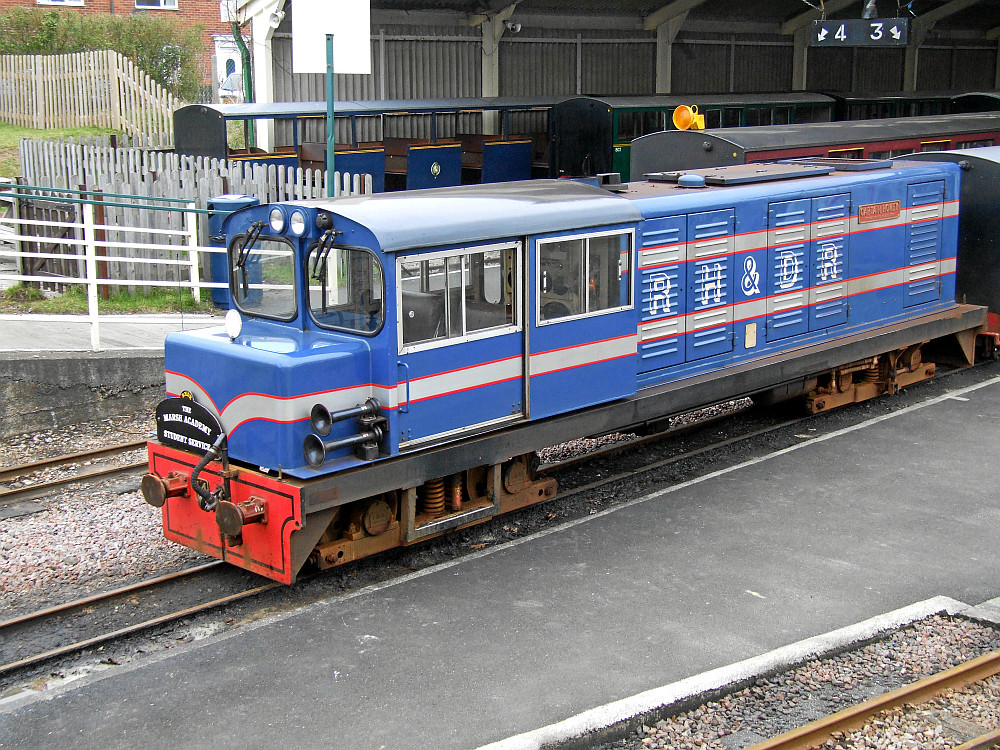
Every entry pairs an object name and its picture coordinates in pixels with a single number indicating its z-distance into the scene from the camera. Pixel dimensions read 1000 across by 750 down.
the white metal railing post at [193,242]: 12.51
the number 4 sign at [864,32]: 15.41
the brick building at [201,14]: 31.05
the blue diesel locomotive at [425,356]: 6.86
